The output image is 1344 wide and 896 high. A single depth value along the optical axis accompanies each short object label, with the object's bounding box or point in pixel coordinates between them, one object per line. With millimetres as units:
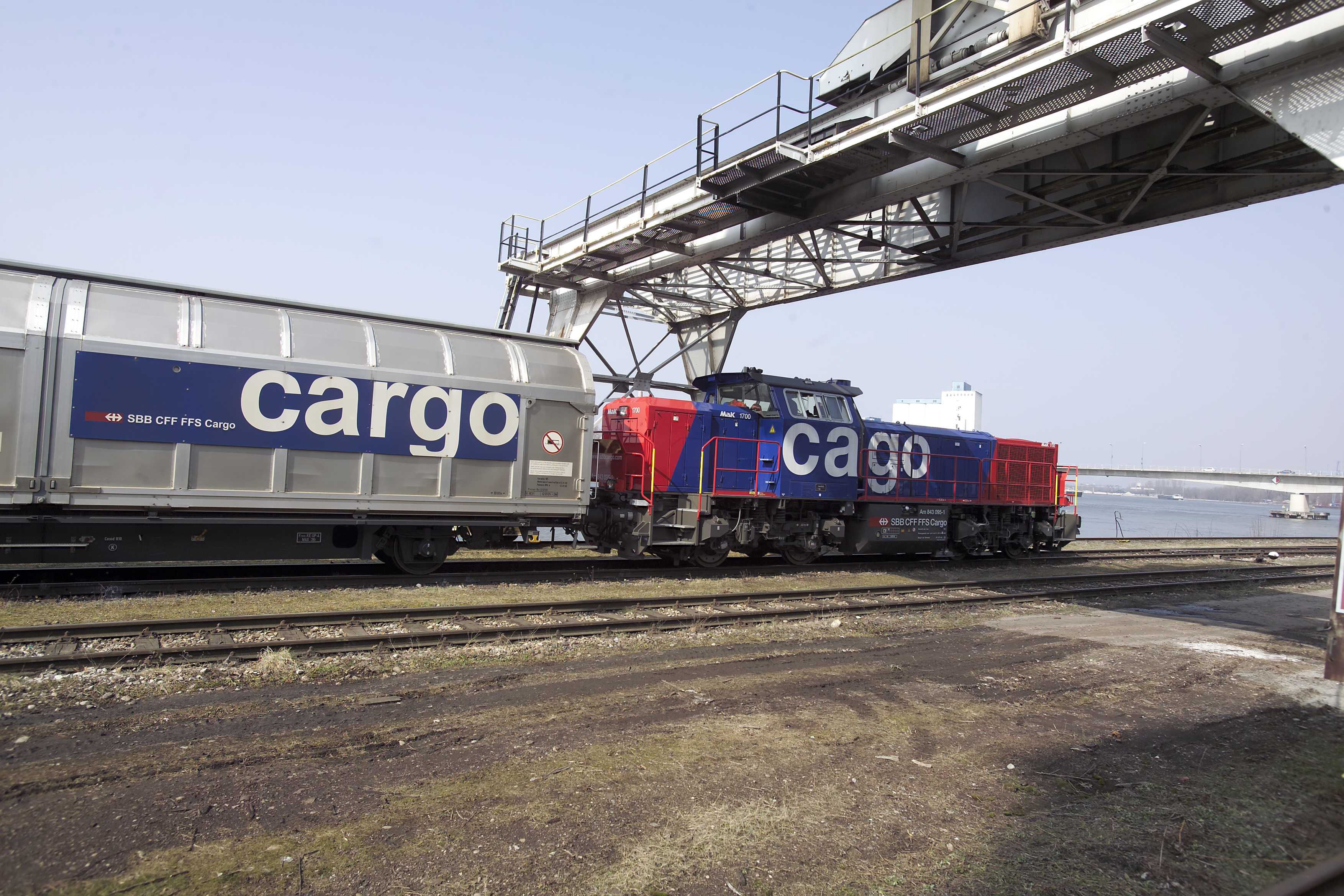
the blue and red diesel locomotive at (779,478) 13672
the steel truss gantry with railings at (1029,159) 7188
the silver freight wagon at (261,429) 9039
